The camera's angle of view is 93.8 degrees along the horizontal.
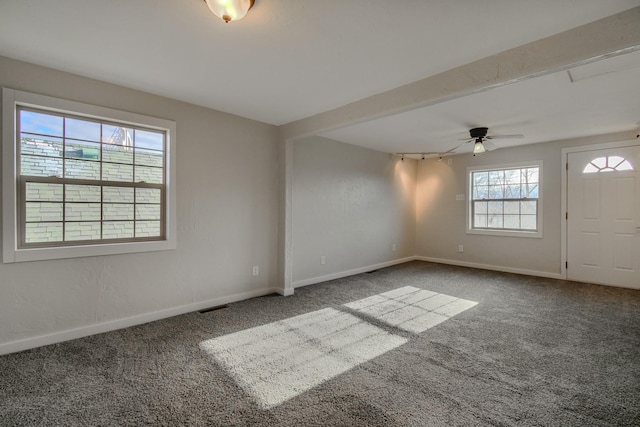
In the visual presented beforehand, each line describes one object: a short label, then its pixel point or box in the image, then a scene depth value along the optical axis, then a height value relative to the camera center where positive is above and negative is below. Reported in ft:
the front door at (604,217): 14.88 +0.02
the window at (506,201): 18.05 +1.05
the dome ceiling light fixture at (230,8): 5.46 +3.85
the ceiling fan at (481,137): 14.34 +3.89
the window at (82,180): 8.38 +1.04
